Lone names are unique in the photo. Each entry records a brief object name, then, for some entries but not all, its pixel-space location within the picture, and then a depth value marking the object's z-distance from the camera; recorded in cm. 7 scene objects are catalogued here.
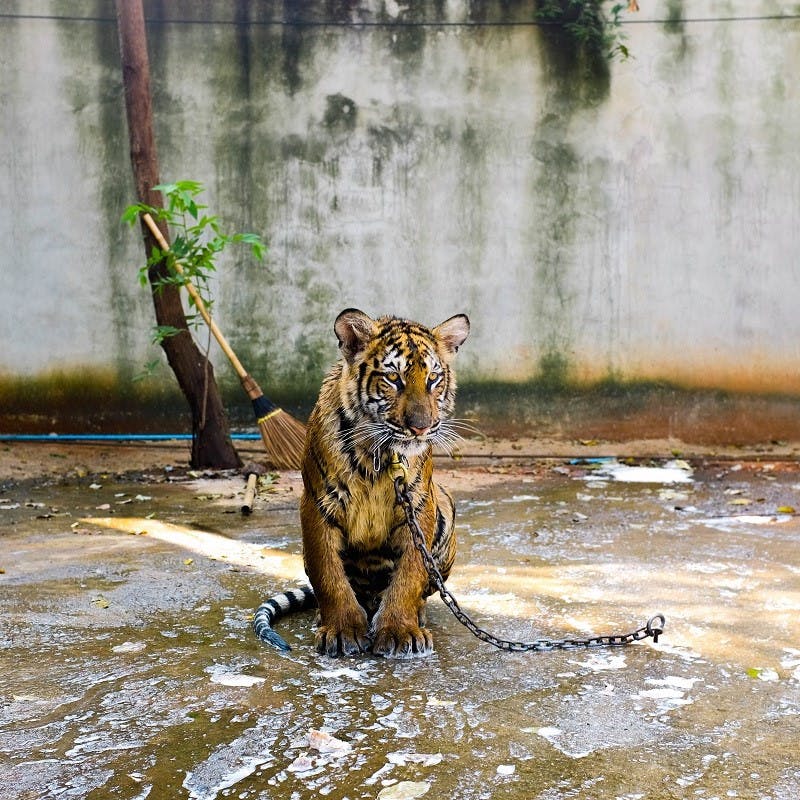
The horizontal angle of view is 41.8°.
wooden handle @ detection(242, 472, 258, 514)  658
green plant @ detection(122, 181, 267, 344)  724
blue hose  905
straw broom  750
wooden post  793
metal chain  390
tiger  397
